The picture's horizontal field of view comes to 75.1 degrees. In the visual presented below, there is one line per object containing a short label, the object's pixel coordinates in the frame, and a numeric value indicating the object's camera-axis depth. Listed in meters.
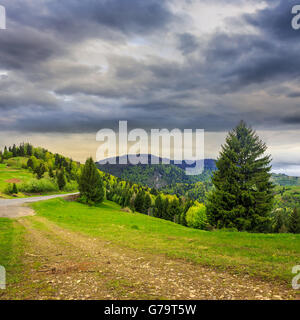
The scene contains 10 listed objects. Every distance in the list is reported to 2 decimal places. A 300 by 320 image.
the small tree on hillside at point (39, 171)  104.21
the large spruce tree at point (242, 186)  25.62
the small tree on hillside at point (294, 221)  68.29
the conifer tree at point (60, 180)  95.75
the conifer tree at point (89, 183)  55.50
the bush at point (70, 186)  102.72
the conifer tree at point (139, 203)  102.00
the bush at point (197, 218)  71.47
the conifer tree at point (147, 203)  108.12
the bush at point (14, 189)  69.00
